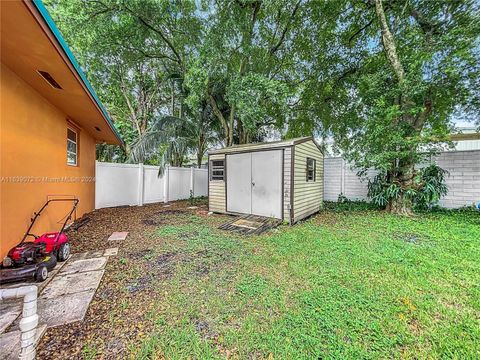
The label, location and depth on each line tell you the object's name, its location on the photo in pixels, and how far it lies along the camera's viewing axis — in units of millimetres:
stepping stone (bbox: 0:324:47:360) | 1539
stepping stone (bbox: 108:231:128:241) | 4379
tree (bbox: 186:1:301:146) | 7324
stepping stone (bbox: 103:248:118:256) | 3550
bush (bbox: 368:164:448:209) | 6465
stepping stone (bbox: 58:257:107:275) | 2942
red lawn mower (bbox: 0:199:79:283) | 2498
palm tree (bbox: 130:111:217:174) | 8156
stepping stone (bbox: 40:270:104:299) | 2373
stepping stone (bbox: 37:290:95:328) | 1938
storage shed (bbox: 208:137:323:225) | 5633
